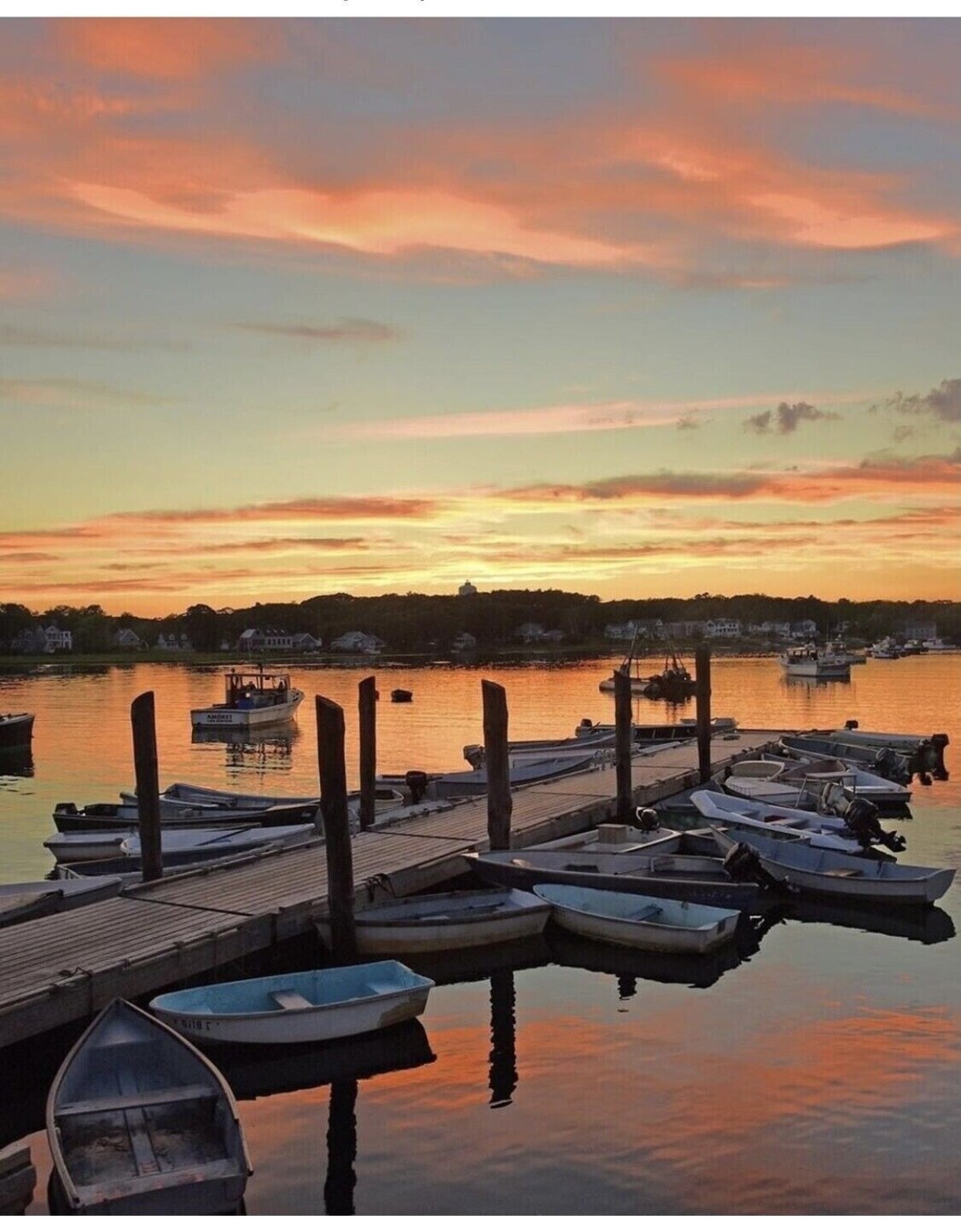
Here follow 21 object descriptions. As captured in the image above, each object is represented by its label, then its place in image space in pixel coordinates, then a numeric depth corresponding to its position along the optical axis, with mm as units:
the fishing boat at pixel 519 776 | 35688
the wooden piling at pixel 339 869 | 18547
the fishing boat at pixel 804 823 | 26328
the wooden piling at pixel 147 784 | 21609
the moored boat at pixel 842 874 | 22547
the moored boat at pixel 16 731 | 60469
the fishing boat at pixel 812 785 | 32125
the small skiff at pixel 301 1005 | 14836
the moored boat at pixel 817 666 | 131750
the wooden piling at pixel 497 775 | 23531
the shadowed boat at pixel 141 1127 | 10336
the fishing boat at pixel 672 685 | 95875
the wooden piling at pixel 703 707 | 35250
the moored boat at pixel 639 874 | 21469
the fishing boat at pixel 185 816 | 31266
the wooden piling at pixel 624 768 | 29125
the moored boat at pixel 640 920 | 19406
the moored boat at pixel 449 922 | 19141
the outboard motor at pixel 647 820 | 27453
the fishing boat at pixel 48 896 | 19628
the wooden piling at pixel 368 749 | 27297
